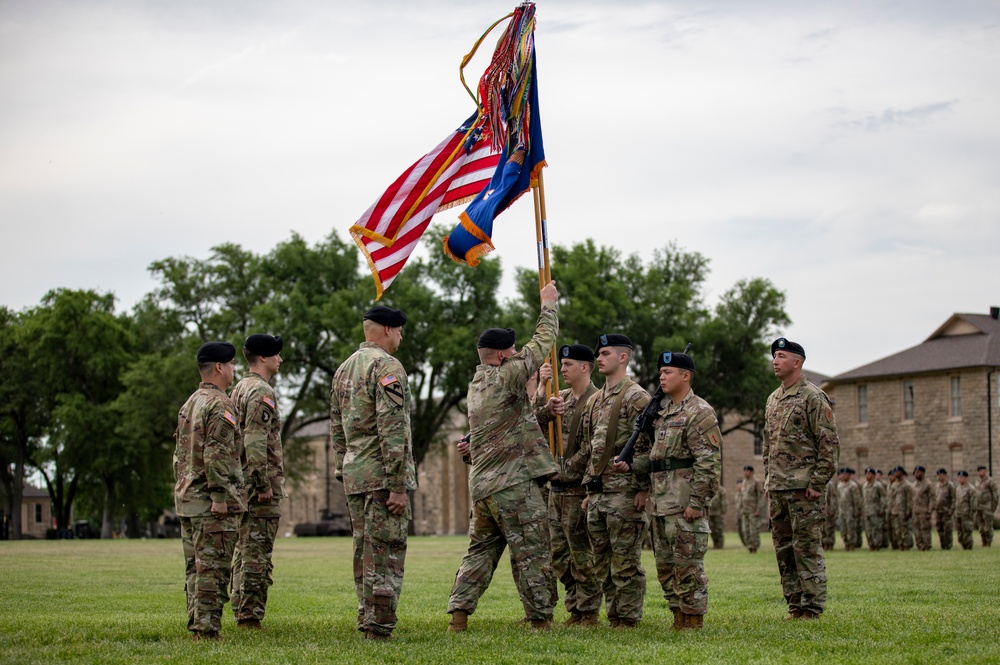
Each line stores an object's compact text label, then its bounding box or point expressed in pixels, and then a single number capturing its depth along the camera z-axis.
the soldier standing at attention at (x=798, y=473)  10.84
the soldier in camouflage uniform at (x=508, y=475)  9.73
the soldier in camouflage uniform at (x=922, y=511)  28.47
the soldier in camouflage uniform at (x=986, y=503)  31.00
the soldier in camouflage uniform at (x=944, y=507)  30.36
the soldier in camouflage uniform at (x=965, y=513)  28.70
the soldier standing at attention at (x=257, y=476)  10.70
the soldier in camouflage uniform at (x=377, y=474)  9.44
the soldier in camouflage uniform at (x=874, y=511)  29.41
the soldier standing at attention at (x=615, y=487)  10.38
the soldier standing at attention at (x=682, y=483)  10.00
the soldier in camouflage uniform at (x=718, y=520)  31.97
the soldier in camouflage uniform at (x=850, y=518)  30.08
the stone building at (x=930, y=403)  60.91
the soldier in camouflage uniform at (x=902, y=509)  29.00
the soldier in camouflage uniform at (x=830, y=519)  29.16
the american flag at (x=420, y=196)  11.59
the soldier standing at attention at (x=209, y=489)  9.52
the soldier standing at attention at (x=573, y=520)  10.73
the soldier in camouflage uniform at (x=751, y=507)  28.31
